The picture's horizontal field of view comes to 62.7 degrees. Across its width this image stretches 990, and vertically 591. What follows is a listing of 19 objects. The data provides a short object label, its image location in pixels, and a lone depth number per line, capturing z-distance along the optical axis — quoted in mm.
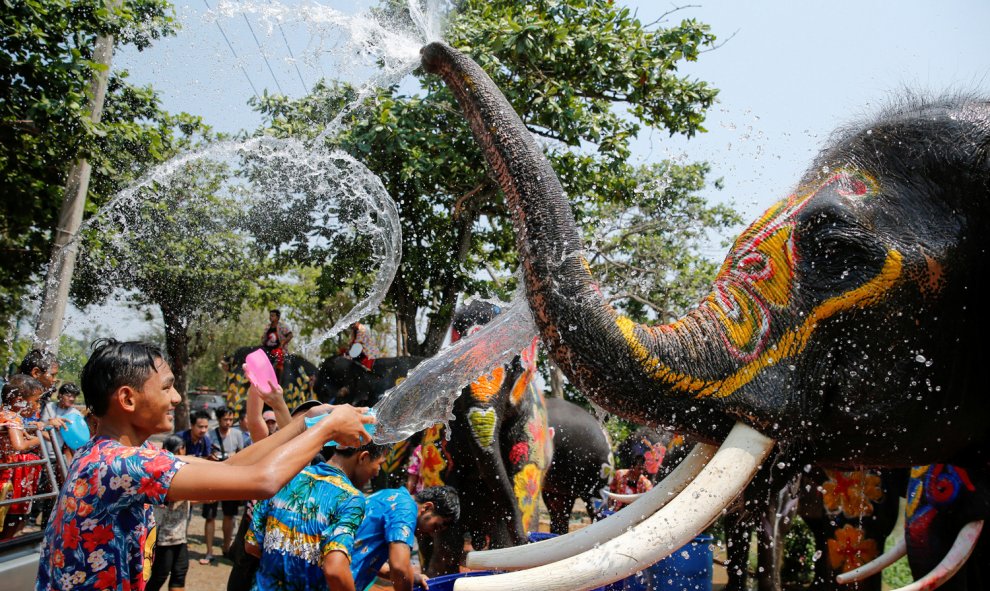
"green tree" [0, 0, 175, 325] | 6879
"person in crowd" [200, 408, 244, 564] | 8109
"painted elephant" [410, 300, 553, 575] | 5254
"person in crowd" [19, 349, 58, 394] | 6352
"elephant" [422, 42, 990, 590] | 2201
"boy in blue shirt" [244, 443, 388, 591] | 3074
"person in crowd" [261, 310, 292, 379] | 7201
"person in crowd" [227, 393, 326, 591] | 2997
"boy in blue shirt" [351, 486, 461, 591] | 3211
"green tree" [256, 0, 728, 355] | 7922
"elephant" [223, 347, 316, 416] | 7980
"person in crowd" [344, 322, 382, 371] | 7047
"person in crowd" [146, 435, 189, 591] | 5531
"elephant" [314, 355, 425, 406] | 7059
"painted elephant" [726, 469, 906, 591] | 4926
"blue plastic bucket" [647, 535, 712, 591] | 3852
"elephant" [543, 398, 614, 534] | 7965
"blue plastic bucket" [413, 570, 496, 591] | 3345
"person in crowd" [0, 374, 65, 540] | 5281
